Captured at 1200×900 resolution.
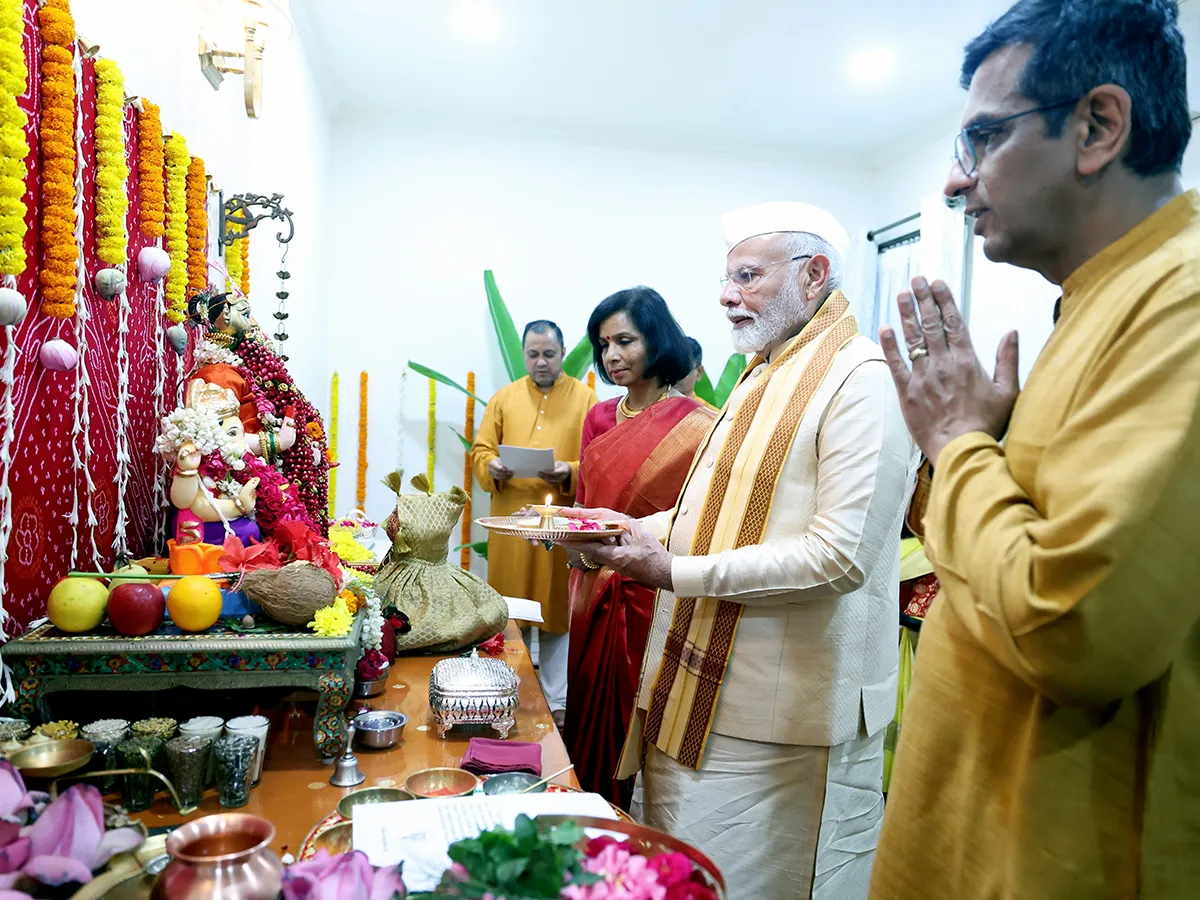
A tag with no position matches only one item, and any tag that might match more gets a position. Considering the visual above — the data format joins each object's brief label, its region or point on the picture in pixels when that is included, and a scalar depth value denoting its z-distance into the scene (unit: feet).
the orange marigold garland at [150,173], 5.82
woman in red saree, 7.81
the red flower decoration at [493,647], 6.92
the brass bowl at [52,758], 3.45
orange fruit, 4.44
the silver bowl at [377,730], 4.90
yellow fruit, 4.25
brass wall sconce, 7.36
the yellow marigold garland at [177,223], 6.31
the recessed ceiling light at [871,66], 14.25
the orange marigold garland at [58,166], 4.40
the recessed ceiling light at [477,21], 12.95
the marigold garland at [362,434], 17.56
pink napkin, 4.49
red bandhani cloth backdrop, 4.40
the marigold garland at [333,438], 16.97
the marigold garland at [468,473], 17.83
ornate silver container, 5.05
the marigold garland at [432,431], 17.80
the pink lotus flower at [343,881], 2.57
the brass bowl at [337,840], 3.49
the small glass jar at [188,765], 3.88
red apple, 4.33
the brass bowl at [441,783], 4.04
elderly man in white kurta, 5.07
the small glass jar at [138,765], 3.86
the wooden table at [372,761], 4.02
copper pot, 2.49
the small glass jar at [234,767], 3.99
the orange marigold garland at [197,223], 6.78
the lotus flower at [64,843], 2.59
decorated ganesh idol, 5.96
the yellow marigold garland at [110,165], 5.01
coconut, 4.62
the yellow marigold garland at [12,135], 3.77
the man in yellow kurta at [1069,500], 2.40
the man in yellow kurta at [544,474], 13.58
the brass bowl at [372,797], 3.85
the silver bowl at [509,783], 4.05
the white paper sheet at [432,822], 3.07
